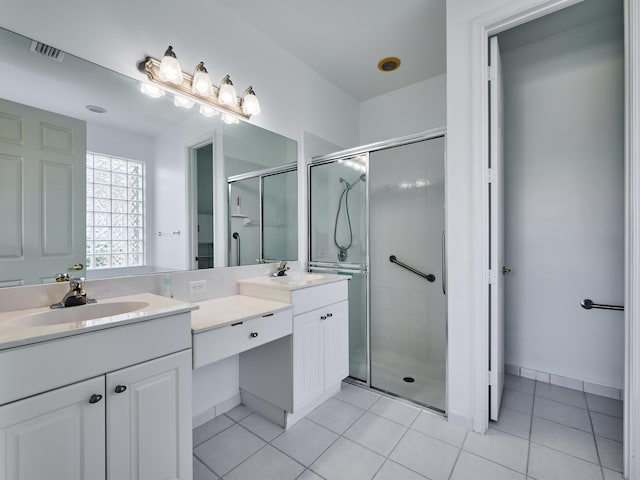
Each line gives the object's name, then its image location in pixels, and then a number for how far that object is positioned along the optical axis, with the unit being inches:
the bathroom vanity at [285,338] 59.2
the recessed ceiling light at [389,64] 98.6
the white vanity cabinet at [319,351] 70.3
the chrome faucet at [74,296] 48.3
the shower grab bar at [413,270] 86.8
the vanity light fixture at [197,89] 62.0
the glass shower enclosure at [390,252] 85.1
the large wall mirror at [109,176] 48.3
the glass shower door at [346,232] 95.1
